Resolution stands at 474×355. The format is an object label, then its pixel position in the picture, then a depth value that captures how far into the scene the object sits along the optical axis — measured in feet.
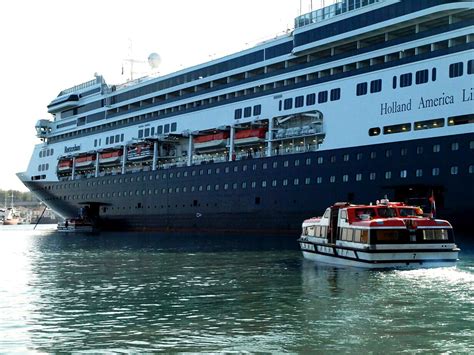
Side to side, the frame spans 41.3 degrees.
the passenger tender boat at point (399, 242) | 94.94
